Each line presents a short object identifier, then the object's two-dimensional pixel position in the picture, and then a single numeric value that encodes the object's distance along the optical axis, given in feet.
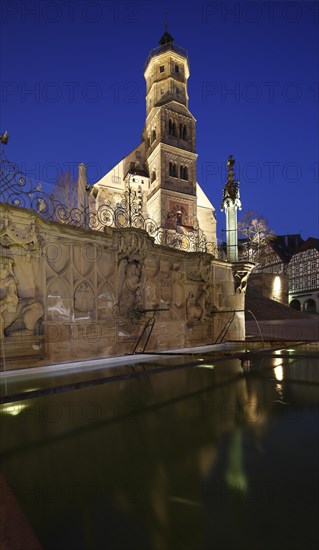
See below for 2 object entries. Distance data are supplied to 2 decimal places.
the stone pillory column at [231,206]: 37.76
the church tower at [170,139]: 125.59
